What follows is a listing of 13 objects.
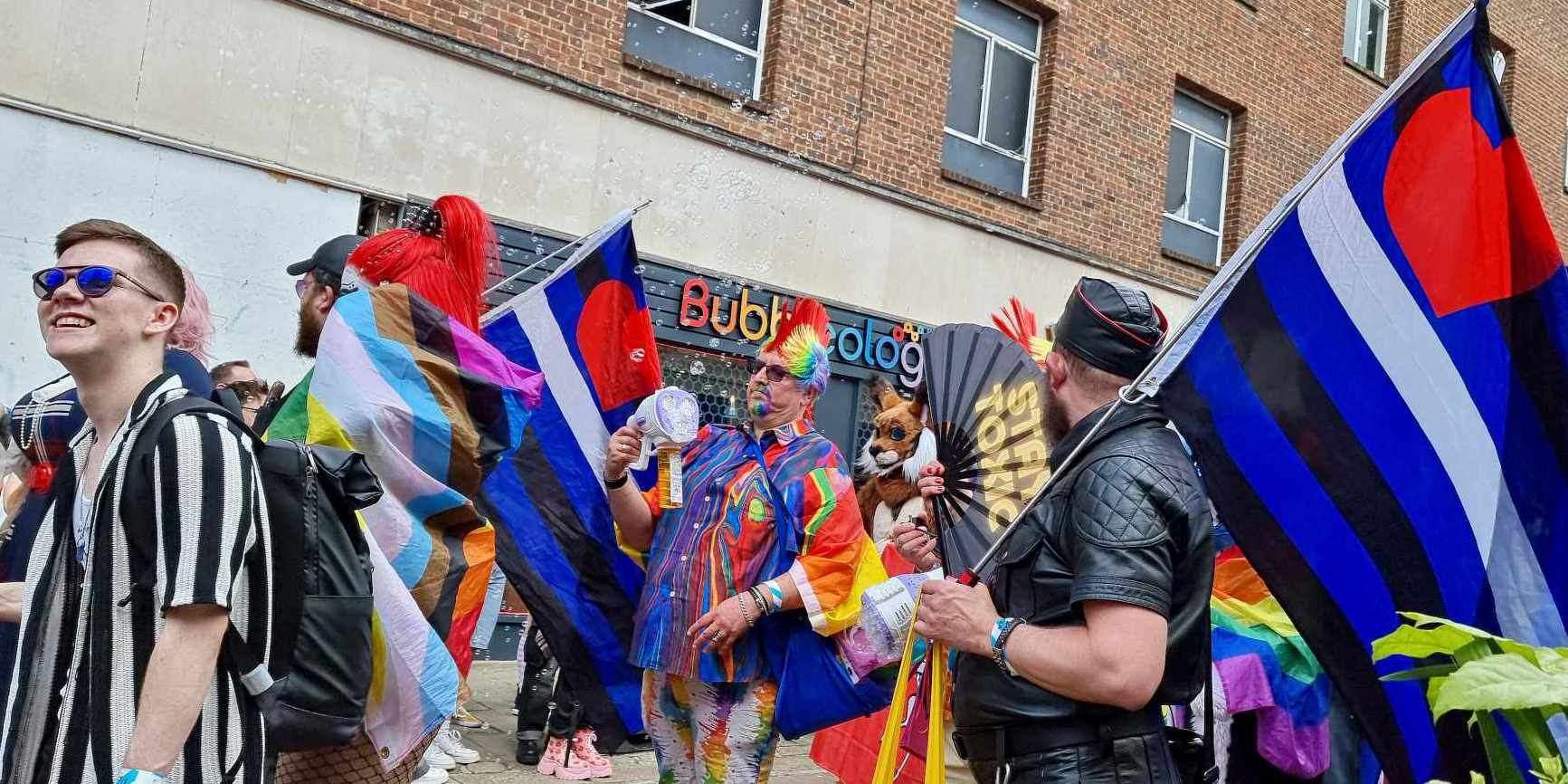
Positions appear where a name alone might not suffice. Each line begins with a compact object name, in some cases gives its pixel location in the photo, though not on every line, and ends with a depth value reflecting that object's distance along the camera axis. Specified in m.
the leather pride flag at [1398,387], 2.60
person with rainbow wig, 3.77
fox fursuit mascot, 6.00
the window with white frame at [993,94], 11.62
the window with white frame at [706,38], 9.41
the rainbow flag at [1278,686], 4.02
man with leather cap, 2.22
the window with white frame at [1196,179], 13.73
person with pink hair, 2.37
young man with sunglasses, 1.88
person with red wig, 3.16
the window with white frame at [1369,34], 15.62
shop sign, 9.71
